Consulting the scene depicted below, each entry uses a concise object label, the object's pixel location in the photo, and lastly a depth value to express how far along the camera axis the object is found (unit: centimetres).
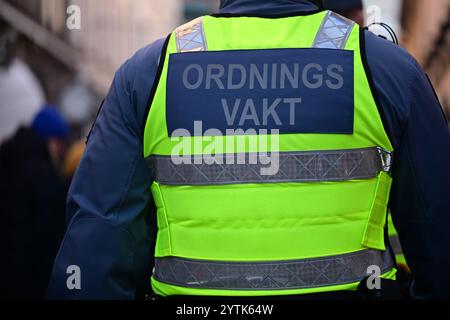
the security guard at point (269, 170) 481
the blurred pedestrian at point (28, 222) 1146
